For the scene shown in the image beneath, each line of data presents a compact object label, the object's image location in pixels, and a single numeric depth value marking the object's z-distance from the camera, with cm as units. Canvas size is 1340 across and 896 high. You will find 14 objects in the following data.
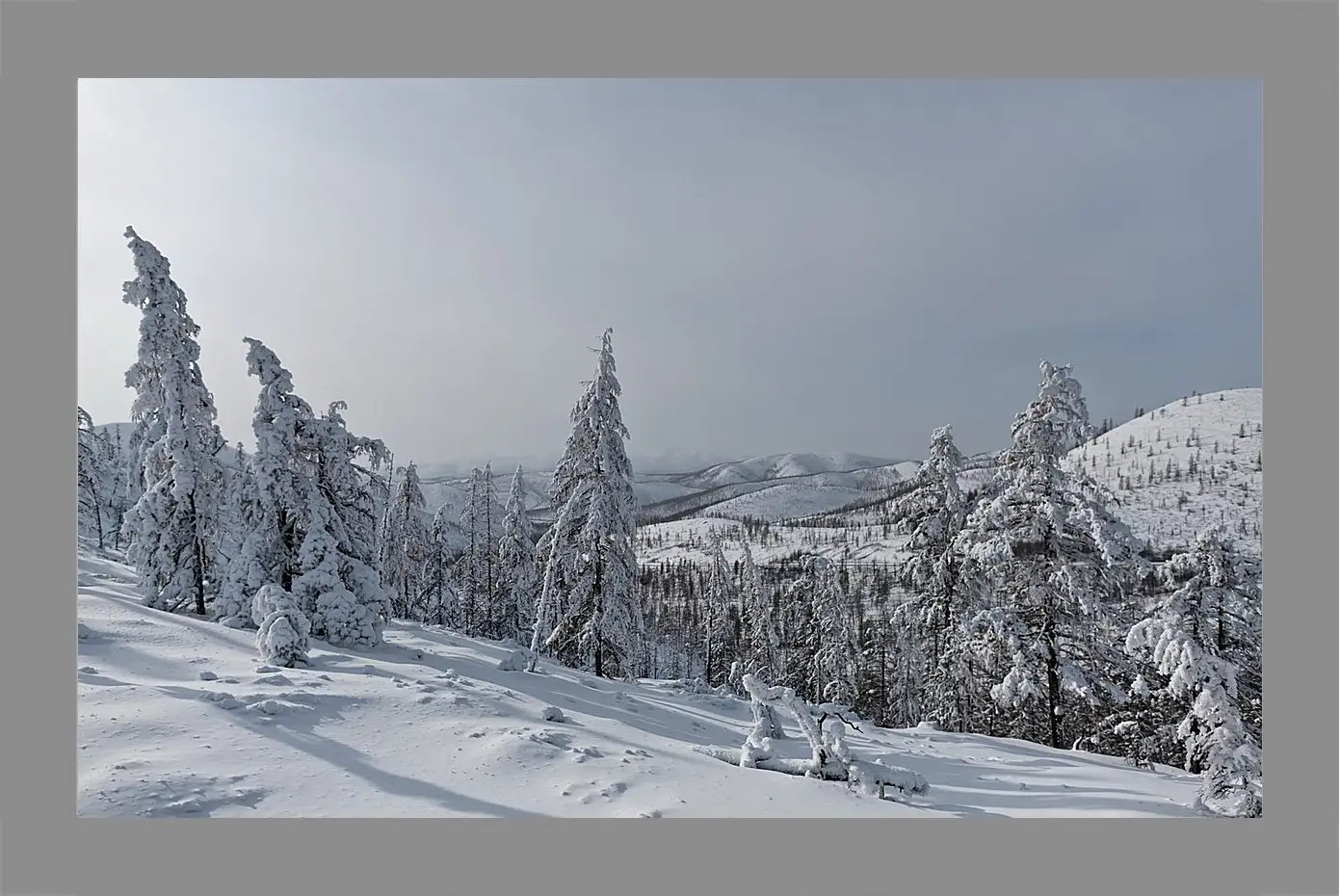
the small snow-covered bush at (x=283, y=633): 1130
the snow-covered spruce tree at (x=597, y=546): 1831
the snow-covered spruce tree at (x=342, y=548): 1416
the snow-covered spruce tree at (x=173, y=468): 1705
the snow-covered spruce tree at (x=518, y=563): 3594
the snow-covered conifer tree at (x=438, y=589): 4178
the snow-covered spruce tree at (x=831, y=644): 2809
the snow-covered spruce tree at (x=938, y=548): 1770
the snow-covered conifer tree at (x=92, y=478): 2695
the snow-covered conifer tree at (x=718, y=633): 4188
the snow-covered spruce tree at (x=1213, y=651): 736
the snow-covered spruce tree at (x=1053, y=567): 1339
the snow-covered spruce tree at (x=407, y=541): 3481
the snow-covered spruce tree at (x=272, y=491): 1527
